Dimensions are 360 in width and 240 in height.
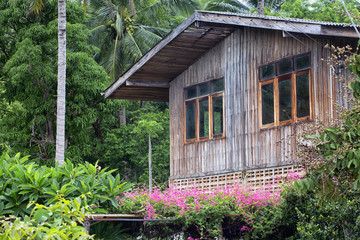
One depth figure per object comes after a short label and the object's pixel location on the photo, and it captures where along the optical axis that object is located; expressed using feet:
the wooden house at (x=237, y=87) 48.73
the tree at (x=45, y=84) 84.28
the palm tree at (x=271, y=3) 127.24
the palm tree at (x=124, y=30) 109.29
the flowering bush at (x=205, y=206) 44.80
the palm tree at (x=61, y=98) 65.82
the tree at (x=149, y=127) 93.66
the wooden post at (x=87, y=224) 43.02
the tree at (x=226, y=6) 124.82
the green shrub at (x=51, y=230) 23.12
